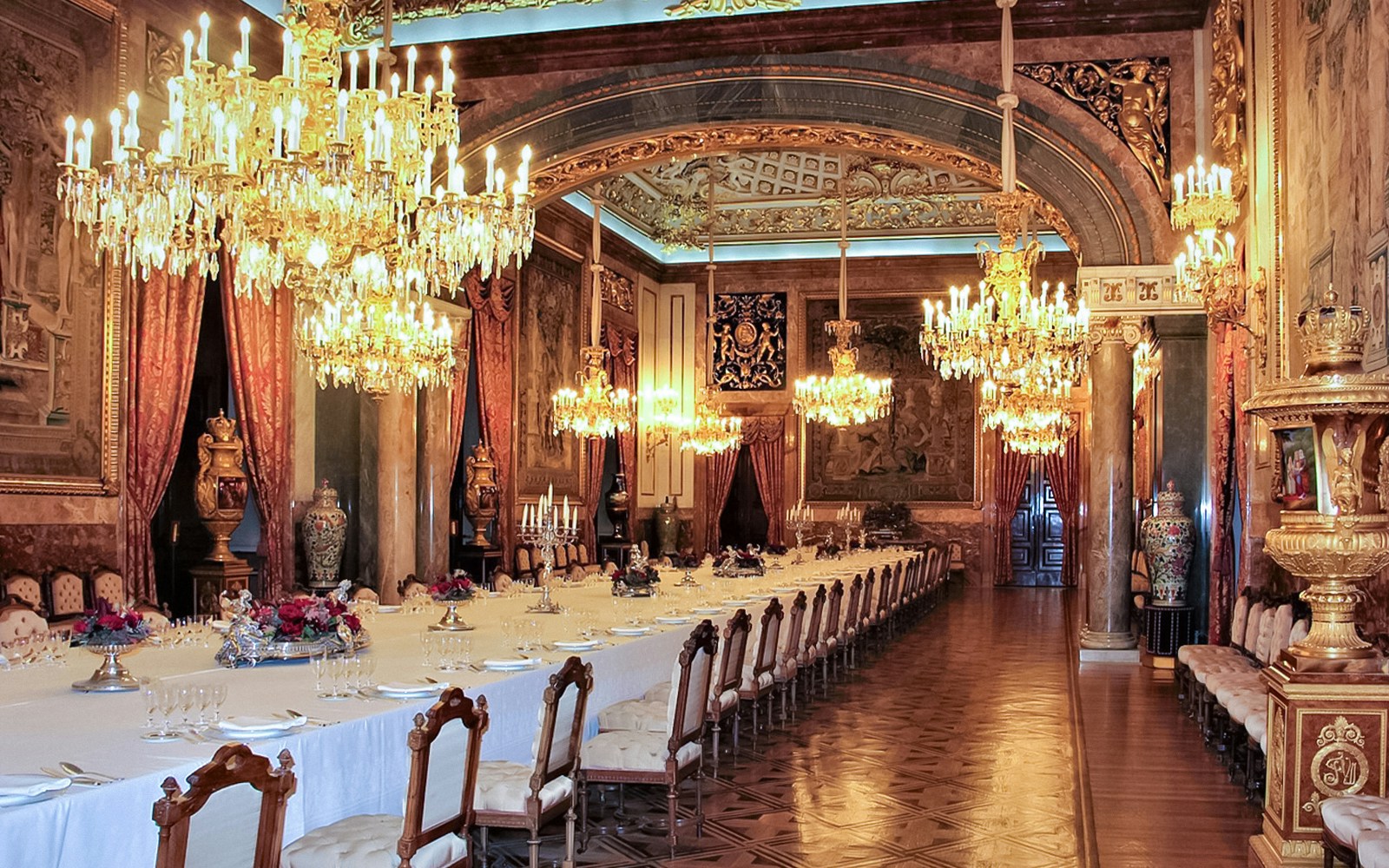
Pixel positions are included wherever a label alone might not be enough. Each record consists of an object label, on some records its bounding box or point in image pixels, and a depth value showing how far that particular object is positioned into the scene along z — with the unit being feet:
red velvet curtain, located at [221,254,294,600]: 34.06
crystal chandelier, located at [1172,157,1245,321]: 26.12
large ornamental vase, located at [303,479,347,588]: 35.55
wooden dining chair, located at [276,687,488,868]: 11.65
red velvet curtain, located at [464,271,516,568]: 50.03
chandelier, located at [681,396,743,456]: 57.36
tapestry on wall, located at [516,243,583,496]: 54.13
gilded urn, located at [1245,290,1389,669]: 15.03
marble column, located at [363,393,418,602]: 39.55
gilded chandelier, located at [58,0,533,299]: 18.38
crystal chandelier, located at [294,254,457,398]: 24.86
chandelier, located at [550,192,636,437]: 46.16
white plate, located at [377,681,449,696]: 14.06
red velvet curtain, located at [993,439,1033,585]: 67.77
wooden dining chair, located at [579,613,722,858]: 16.90
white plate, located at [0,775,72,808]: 9.38
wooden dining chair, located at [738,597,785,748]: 23.67
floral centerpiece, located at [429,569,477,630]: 24.81
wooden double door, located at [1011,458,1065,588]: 71.15
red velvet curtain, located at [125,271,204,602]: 30.05
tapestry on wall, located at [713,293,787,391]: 69.82
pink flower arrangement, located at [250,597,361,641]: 16.35
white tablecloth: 9.72
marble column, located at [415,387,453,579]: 43.19
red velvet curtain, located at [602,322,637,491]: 63.67
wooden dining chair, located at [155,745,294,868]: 8.76
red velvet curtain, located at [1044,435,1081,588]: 69.92
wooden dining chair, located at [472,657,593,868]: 14.03
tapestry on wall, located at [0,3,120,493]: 26.81
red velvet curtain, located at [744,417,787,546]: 69.77
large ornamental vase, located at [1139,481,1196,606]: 34.30
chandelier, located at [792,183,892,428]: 50.80
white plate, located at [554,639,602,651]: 18.49
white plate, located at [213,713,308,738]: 11.69
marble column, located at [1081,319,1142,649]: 37.09
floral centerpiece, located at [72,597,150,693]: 14.14
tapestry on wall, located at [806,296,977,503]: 68.54
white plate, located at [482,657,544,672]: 16.17
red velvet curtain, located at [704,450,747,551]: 69.92
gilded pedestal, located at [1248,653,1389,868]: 15.19
